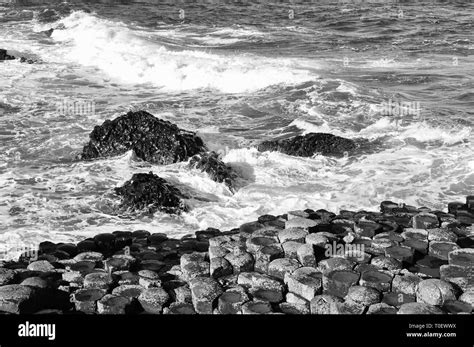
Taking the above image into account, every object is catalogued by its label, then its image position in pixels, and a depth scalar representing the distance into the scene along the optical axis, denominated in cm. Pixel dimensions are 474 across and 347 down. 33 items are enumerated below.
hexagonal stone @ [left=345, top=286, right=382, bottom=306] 727
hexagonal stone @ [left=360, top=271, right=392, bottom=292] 764
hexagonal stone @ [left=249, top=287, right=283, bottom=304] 753
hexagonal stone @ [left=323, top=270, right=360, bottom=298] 763
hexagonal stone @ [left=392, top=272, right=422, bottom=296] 752
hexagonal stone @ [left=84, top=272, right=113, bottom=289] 786
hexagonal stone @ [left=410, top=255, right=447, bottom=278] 820
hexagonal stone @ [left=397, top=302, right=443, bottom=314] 696
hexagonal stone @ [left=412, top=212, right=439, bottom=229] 966
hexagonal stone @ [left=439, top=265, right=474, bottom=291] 768
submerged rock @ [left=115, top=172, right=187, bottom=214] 1183
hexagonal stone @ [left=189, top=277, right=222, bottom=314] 743
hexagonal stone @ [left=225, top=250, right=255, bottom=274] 834
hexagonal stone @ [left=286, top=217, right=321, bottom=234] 936
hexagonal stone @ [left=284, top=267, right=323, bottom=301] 761
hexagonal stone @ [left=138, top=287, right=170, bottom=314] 748
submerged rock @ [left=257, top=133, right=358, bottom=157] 1479
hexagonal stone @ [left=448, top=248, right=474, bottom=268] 813
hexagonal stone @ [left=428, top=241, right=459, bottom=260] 860
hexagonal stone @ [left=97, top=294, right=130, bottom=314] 732
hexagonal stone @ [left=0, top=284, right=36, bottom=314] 720
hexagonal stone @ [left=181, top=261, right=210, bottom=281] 824
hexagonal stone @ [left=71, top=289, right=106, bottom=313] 742
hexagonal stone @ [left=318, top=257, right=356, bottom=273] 803
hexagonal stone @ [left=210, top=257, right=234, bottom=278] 823
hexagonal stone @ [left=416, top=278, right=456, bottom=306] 732
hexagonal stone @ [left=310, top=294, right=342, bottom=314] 727
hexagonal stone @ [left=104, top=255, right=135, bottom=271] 852
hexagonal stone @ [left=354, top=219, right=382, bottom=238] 935
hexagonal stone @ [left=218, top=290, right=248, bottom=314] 733
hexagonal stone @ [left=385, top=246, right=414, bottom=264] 838
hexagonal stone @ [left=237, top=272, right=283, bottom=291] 778
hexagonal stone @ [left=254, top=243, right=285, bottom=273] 841
